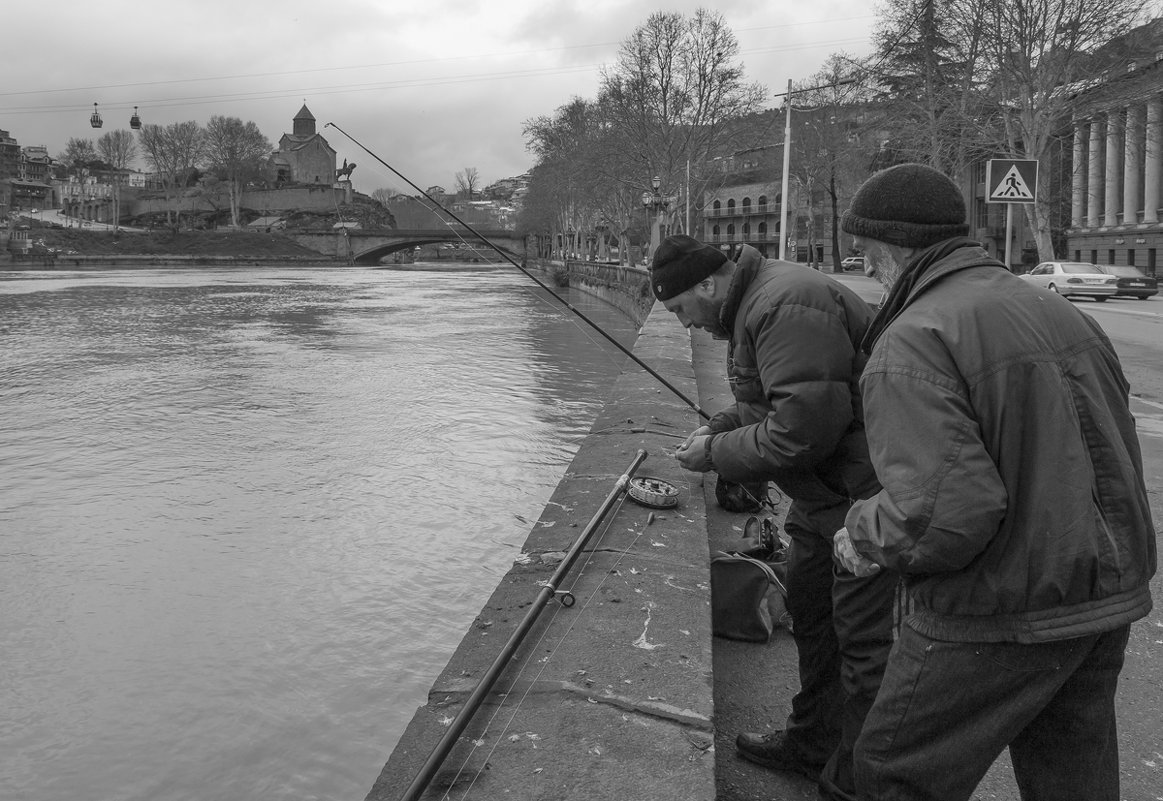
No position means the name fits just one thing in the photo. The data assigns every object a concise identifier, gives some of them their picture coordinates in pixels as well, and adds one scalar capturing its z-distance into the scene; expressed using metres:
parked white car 25.97
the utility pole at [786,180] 30.16
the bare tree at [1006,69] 27.64
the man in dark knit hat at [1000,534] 1.78
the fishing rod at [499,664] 2.38
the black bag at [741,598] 3.83
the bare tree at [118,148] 141.75
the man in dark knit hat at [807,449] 2.67
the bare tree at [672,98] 47.28
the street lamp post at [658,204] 35.28
